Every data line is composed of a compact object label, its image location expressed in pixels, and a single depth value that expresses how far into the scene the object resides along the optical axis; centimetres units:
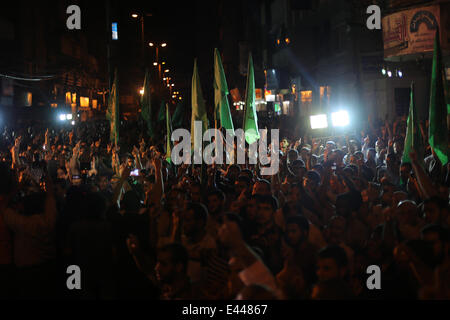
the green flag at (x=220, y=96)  1130
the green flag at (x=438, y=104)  797
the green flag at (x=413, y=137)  851
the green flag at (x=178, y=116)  1914
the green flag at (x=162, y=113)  2088
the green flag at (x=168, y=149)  1204
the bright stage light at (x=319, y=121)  1742
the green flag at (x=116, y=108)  1149
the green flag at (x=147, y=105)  1520
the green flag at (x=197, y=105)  1149
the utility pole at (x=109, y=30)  1827
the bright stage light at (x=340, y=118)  1739
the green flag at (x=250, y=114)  1071
